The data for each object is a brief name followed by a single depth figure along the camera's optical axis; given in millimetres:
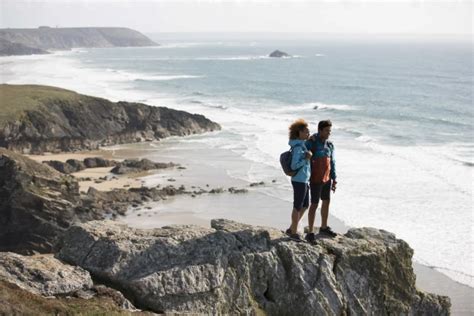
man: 11602
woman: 11133
